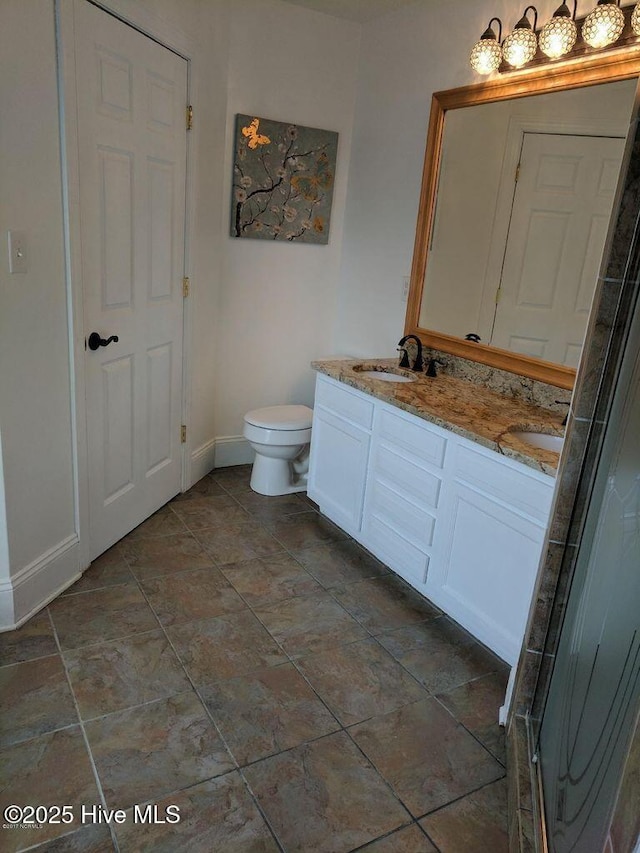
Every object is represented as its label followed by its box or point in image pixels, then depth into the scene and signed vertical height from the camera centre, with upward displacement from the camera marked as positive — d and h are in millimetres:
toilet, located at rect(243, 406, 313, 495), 3293 -1100
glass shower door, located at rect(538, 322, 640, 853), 934 -684
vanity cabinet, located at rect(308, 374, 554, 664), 2076 -975
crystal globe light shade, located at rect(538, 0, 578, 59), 2242 +746
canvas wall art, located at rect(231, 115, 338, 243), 3320 +248
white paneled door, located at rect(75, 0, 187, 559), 2309 -163
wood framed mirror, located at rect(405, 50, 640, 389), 2289 +105
